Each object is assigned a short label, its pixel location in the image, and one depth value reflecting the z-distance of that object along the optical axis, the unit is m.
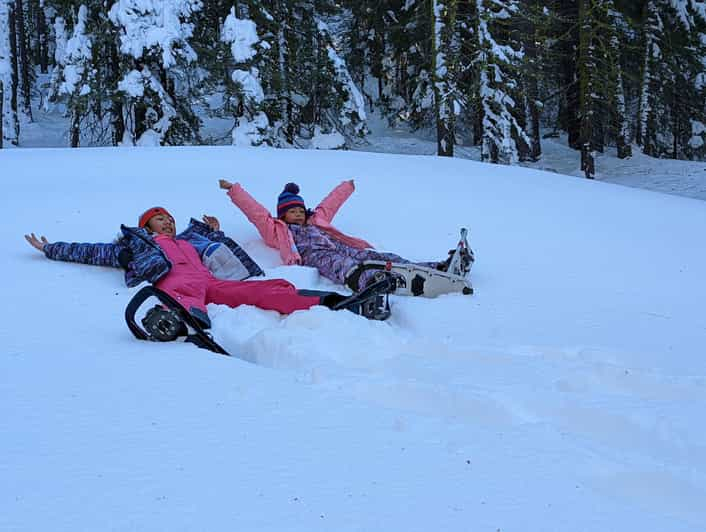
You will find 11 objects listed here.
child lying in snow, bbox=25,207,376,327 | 3.82
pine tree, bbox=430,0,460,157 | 12.37
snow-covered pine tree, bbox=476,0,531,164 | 12.88
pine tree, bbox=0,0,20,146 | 16.59
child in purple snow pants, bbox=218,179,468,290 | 4.71
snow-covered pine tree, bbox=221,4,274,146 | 12.84
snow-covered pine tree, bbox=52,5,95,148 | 12.81
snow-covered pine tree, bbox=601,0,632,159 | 13.23
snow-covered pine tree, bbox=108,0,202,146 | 12.04
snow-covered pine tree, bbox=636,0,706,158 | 16.91
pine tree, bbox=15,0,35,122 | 21.94
